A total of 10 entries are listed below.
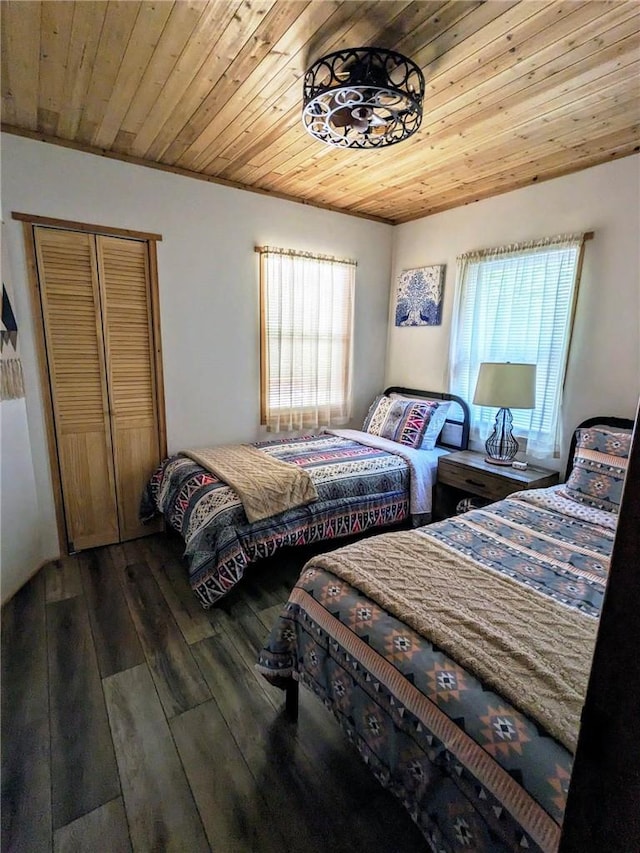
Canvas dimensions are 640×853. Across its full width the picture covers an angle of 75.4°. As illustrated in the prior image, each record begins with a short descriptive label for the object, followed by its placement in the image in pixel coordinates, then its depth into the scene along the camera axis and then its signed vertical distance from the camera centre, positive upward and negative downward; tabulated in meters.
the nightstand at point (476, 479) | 2.67 -0.90
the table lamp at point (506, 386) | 2.75 -0.28
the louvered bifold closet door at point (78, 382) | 2.57 -0.29
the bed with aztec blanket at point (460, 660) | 0.90 -0.85
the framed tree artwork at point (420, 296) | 3.60 +0.41
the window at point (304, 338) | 3.41 +0.02
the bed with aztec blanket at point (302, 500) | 2.28 -1.01
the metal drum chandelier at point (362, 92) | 1.61 +1.00
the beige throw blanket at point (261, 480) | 2.42 -0.85
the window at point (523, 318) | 2.76 +0.19
